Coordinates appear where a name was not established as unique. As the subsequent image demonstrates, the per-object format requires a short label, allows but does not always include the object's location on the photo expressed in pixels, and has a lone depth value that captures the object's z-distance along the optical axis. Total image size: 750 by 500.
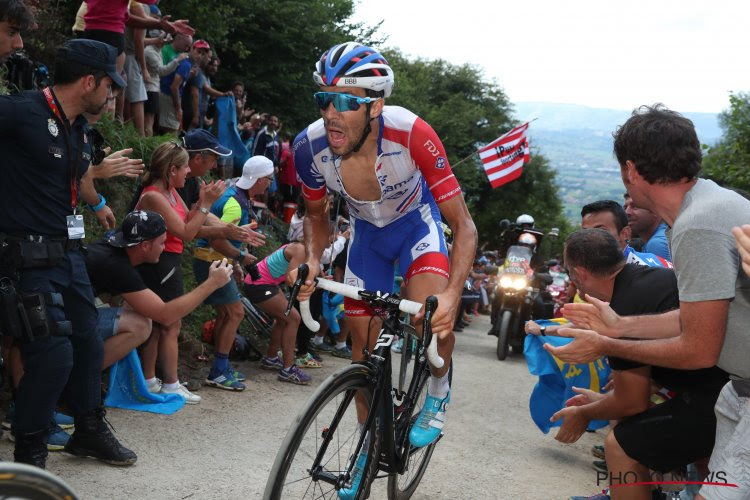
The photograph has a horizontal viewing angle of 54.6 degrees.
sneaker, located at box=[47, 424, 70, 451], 4.85
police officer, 3.90
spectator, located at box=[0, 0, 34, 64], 4.20
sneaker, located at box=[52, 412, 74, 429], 5.33
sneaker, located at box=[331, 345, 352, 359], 10.06
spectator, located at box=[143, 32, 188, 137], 10.09
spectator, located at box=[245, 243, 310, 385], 7.80
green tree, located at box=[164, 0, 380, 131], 17.48
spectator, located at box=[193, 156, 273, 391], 7.13
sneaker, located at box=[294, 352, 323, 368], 8.96
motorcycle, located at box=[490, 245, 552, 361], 11.77
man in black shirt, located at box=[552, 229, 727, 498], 3.20
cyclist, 3.95
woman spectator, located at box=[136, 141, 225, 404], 6.17
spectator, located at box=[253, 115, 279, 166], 13.38
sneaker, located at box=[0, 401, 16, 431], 4.97
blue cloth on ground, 5.97
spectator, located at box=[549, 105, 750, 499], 2.70
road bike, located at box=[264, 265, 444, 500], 3.25
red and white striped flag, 18.36
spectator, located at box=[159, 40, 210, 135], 10.80
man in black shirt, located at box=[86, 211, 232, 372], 5.40
